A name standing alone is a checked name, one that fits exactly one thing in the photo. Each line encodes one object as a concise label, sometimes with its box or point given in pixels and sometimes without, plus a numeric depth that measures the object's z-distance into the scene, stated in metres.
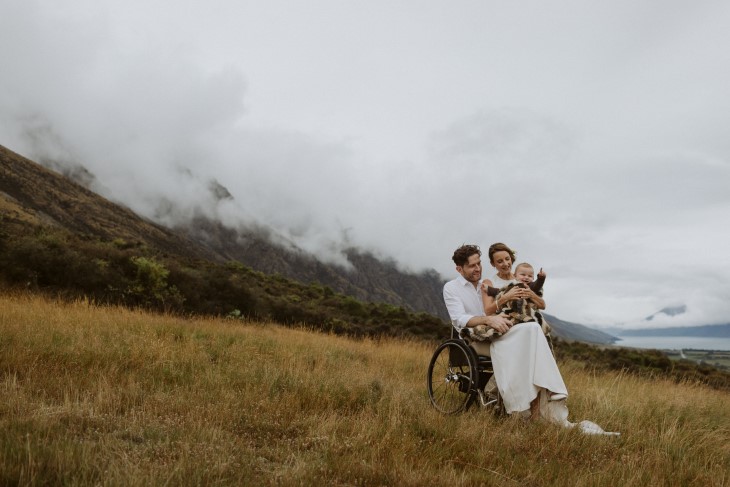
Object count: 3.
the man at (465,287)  5.86
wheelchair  5.21
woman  4.92
